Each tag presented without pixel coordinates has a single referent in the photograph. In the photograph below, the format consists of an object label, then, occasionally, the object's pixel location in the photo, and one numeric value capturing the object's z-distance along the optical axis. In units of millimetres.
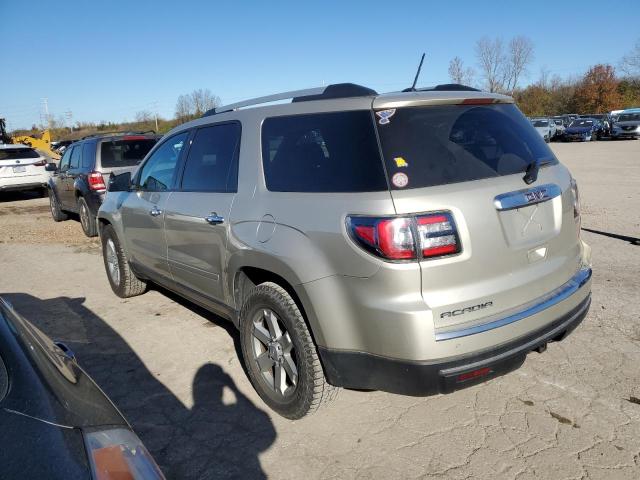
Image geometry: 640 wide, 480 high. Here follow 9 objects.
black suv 8516
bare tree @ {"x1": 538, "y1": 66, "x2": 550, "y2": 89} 60219
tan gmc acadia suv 2383
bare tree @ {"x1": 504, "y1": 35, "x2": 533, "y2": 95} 56969
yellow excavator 28156
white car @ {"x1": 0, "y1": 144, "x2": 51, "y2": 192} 13914
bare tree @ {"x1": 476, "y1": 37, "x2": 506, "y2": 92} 54331
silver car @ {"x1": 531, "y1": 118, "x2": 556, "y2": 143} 33553
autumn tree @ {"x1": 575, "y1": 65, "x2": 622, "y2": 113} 53531
